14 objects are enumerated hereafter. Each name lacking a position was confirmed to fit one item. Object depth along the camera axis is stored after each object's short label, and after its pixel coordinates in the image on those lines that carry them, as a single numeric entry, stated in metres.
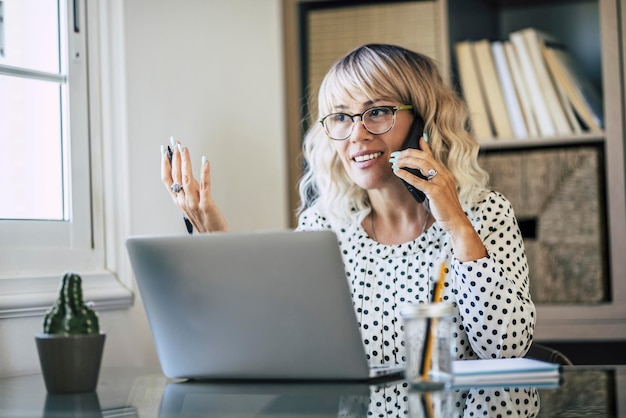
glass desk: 1.01
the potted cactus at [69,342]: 1.21
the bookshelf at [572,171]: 2.31
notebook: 1.15
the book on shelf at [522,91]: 2.41
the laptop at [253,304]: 1.15
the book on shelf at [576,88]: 2.38
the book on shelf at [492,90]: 2.43
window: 1.70
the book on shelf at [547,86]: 2.39
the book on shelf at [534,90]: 2.40
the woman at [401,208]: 1.55
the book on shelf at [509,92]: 2.42
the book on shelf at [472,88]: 2.44
